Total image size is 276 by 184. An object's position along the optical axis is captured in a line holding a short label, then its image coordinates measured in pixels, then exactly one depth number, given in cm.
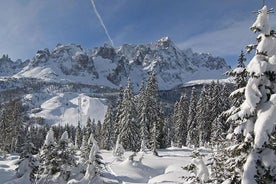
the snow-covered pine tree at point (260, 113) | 725
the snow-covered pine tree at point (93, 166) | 1763
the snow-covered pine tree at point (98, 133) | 6427
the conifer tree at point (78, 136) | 6457
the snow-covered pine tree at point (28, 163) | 2038
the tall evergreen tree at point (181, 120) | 5061
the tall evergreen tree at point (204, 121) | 4396
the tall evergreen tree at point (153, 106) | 4164
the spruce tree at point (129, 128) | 3971
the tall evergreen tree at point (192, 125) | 4759
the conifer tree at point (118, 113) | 4407
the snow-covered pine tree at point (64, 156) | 1779
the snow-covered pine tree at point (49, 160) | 1774
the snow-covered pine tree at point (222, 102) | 3996
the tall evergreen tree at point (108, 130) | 5208
